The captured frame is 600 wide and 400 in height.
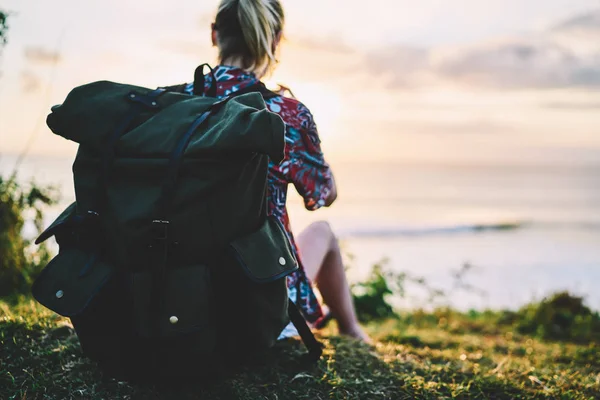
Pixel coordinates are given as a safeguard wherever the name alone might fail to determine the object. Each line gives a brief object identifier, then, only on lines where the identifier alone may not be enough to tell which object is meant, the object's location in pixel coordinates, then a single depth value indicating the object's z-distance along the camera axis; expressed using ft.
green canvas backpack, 6.21
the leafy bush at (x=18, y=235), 12.39
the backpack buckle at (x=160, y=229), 6.15
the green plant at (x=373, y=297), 17.54
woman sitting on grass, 8.15
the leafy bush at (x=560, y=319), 15.71
